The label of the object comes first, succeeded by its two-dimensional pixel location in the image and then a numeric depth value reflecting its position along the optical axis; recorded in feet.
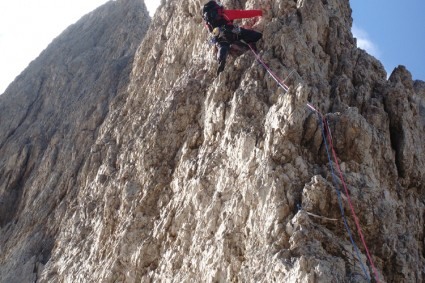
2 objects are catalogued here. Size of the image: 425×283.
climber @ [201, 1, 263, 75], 42.47
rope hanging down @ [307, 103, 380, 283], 28.43
